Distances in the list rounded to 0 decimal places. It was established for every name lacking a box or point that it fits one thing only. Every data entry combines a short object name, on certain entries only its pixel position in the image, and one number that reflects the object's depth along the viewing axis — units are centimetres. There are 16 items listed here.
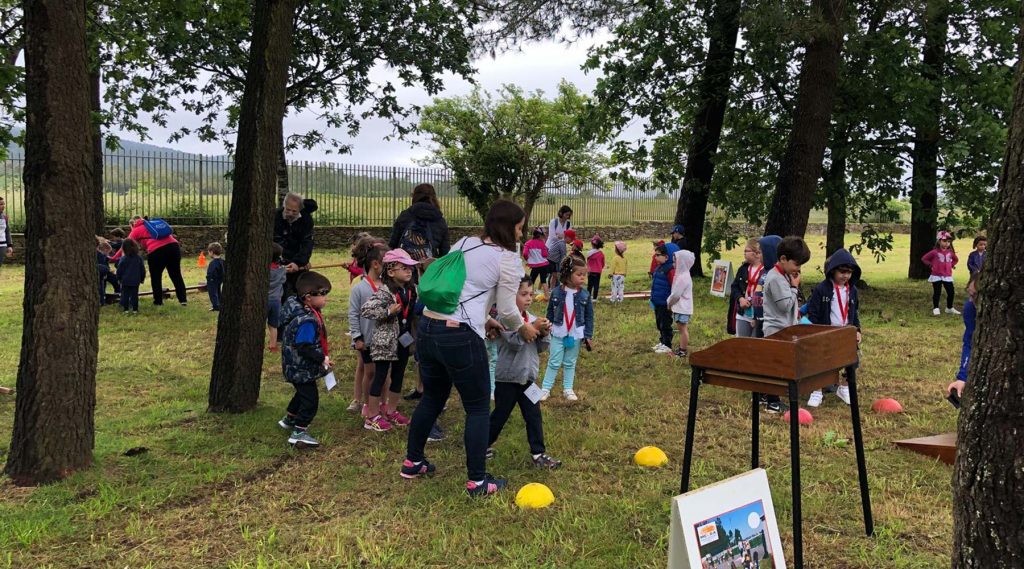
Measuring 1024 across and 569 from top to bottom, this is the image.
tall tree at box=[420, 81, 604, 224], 3045
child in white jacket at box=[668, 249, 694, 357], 835
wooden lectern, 344
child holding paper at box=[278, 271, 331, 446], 501
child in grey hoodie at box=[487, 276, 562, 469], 477
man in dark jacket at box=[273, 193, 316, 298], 830
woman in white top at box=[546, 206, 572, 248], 1422
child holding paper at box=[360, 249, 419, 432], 551
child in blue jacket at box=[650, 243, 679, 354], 882
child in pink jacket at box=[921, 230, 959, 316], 1255
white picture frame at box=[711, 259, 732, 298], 1012
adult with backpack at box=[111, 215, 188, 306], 1174
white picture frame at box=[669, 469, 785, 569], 269
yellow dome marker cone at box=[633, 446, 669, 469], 500
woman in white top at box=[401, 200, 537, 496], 416
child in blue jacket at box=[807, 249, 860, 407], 659
